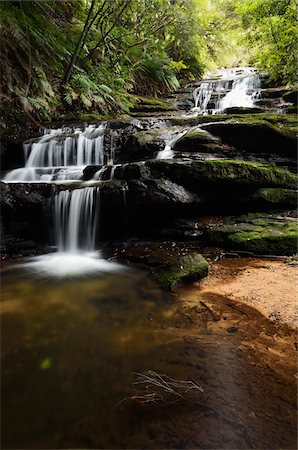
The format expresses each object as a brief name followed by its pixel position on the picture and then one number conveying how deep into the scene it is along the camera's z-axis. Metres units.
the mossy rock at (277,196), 5.90
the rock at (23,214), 5.59
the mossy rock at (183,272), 3.91
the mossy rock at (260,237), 4.90
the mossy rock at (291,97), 10.53
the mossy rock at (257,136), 6.74
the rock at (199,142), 7.01
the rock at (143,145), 7.48
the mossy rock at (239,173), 5.77
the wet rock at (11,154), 7.63
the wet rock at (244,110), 10.22
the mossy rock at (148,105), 12.26
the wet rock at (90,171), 6.66
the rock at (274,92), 12.00
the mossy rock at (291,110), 9.71
